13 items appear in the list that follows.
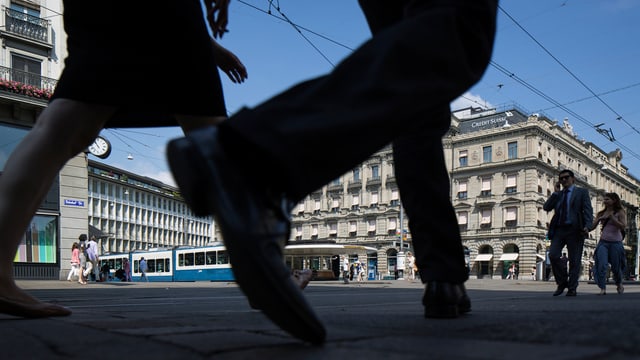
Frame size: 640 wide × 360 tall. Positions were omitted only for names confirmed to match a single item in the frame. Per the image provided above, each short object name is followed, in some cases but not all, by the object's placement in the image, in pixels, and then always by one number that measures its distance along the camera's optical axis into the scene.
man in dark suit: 6.86
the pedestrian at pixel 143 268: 33.42
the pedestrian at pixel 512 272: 49.53
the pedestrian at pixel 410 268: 37.75
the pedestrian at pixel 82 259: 16.53
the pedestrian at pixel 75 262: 17.00
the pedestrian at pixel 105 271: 36.16
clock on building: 19.47
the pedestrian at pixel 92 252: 16.66
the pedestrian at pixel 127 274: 32.12
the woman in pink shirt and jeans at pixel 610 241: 8.02
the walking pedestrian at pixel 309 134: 1.09
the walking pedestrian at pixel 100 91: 1.89
